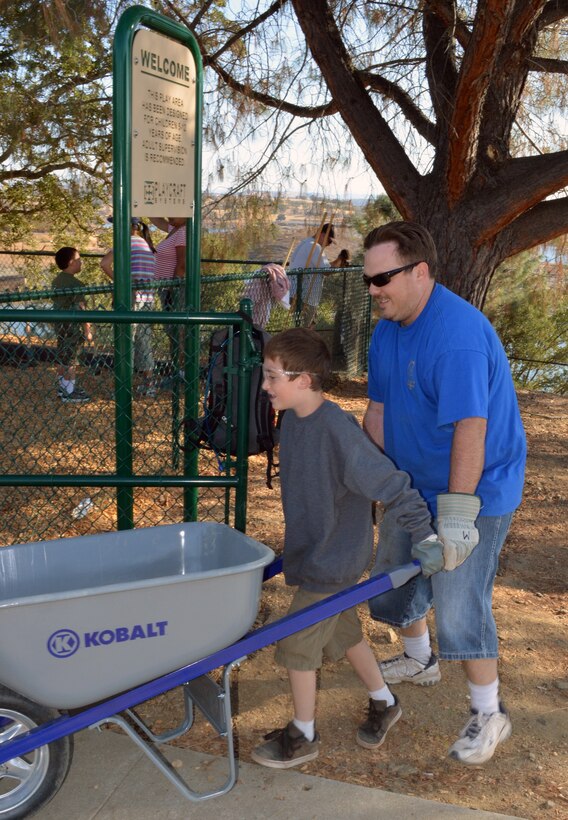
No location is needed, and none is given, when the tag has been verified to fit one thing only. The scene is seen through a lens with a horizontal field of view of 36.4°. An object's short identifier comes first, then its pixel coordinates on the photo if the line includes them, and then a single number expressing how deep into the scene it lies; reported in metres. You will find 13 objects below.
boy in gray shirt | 2.62
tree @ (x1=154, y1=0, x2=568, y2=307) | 7.20
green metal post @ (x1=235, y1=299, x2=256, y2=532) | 3.40
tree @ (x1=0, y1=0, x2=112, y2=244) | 10.96
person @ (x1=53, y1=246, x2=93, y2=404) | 7.38
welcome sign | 3.72
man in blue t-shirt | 2.56
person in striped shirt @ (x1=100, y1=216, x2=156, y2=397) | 6.19
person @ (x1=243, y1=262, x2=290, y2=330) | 6.73
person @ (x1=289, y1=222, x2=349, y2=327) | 8.84
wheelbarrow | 2.24
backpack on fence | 3.45
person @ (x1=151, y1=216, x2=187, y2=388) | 6.95
